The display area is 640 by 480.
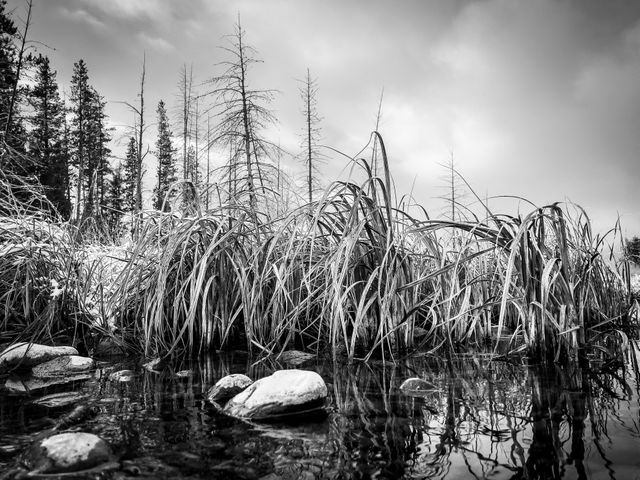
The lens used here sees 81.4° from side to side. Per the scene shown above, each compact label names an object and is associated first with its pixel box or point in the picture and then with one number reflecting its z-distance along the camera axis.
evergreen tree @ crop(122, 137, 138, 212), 27.54
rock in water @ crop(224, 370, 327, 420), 1.37
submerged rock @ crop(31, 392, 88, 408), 1.55
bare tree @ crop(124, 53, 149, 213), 14.42
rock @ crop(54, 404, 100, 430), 1.29
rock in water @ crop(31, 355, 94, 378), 2.24
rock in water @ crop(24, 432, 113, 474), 0.92
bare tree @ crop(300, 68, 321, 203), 15.99
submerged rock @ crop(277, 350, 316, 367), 2.42
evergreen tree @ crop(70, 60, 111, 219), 23.89
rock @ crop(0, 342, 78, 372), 2.37
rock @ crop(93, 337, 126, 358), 2.92
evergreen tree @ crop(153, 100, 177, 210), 24.41
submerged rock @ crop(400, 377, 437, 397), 1.64
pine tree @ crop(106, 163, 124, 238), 27.50
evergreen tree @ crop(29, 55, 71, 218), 20.00
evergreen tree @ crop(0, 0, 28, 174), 14.53
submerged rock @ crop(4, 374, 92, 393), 1.86
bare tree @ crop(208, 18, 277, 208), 10.03
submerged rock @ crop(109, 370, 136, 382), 2.00
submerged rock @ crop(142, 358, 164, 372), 2.29
